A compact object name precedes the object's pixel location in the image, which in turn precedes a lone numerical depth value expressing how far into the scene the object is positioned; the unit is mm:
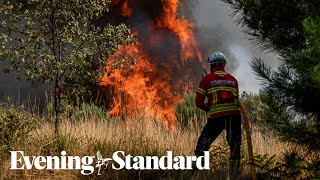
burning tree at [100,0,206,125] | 20125
